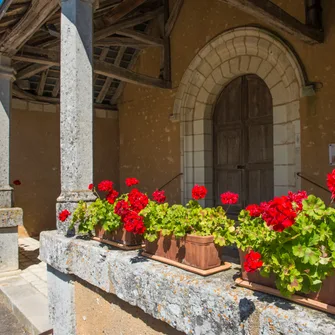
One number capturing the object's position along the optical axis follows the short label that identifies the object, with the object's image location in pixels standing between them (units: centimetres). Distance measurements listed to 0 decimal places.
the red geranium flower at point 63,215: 246
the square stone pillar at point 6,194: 441
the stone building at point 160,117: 218
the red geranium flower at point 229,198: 175
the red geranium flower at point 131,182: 229
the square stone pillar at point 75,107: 261
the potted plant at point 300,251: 117
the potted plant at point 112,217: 191
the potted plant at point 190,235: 169
